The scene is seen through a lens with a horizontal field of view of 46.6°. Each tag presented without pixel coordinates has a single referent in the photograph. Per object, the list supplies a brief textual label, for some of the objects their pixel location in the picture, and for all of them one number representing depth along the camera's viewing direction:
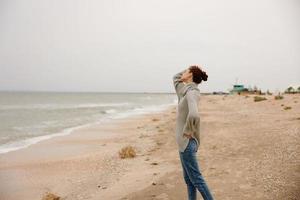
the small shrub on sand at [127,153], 11.25
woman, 4.67
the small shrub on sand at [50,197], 7.16
